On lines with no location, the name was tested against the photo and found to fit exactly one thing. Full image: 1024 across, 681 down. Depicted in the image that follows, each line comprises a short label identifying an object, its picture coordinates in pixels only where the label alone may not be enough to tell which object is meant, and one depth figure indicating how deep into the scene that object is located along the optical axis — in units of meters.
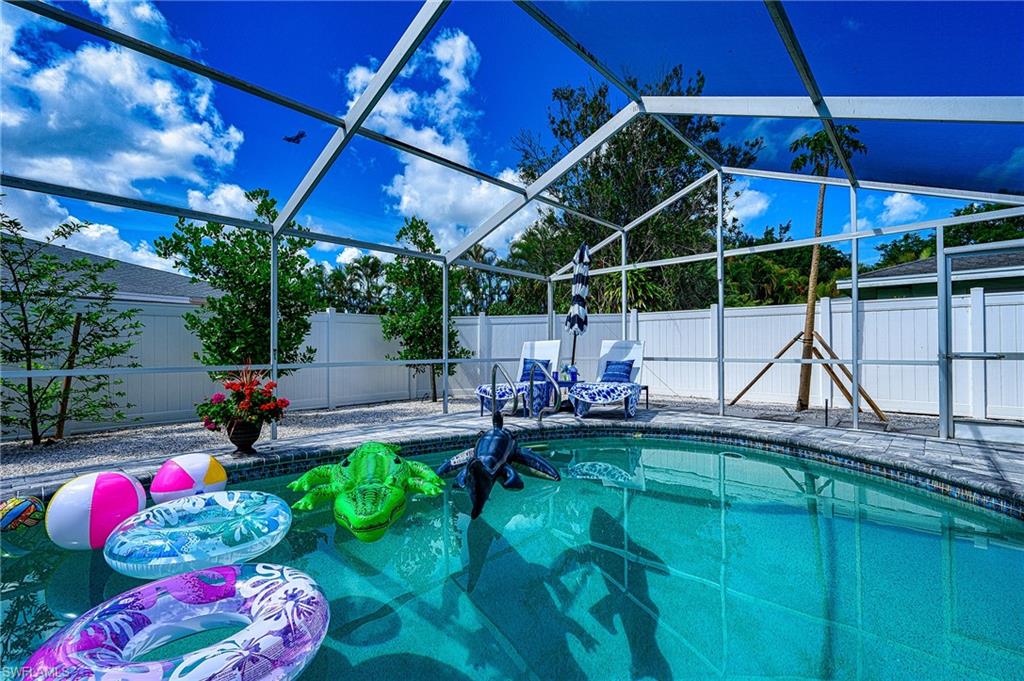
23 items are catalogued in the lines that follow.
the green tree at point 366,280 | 25.16
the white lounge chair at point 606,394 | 7.52
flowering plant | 5.08
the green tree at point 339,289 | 24.64
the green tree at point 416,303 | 10.25
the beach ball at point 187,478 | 3.73
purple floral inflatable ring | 1.61
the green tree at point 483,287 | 20.67
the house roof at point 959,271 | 7.36
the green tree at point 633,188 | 16.41
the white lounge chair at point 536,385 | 7.84
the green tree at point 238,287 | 7.26
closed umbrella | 8.47
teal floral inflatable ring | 2.67
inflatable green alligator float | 3.17
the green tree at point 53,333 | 5.88
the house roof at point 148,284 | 8.64
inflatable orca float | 2.96
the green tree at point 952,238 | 11.07
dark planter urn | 5.04
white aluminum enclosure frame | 3.77
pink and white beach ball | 3.13
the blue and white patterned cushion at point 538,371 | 8.12
